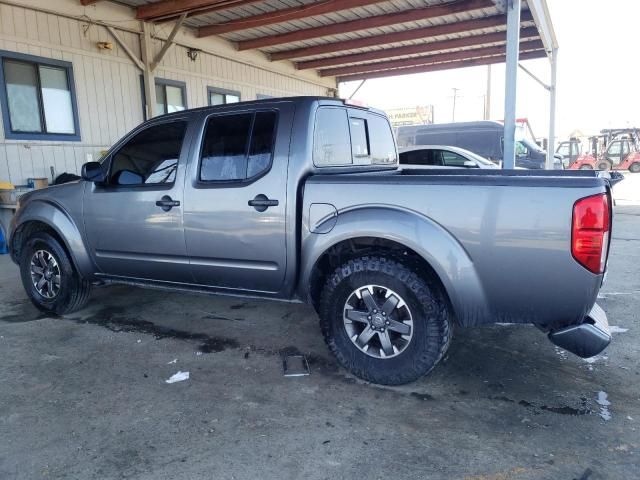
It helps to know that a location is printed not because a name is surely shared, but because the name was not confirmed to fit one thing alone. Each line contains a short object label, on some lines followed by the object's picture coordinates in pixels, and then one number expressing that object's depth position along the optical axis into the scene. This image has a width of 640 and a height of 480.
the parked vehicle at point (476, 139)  15.20
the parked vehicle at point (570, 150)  28.31
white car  10.31
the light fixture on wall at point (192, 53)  11.41
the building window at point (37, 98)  8.02
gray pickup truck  2.63
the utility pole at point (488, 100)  25.51
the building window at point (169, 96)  10.81
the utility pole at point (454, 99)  52.31
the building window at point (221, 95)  12.27
